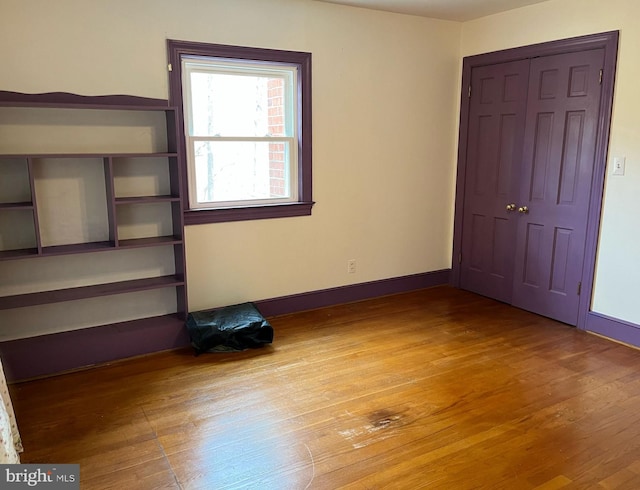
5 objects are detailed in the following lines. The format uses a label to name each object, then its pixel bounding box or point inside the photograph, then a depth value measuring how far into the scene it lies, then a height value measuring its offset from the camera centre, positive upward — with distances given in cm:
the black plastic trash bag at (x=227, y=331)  342 -118
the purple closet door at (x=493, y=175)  425 -12
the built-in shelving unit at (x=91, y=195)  304 -23
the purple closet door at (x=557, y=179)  373 -13
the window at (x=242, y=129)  358 +24
